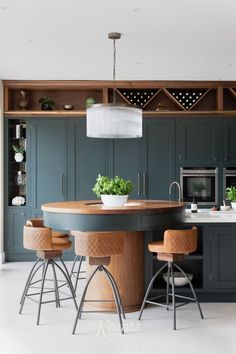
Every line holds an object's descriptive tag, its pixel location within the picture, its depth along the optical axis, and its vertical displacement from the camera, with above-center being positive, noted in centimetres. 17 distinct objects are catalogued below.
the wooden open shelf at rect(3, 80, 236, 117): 722 +126
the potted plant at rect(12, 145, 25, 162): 722 +33
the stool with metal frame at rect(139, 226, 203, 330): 417 -65
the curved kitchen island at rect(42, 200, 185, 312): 413 -44
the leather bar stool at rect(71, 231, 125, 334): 396 -62
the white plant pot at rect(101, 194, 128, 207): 451 -24
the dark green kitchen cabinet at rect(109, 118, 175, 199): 723 +25
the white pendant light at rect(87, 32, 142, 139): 479 +57
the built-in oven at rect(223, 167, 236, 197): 718 -5
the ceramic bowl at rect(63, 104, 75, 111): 727 +104
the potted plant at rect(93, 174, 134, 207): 452 -16
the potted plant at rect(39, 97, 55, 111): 730 +111
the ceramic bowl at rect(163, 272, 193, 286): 473 -106
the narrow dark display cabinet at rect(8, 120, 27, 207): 727 +18
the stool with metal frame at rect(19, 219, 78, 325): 429 -66
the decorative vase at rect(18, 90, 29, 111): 734 +113
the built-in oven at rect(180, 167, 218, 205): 720 -13
